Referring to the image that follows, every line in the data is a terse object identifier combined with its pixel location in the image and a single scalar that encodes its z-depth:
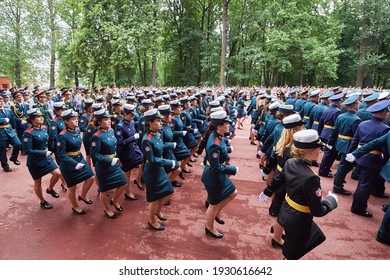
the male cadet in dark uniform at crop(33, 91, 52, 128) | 8.11
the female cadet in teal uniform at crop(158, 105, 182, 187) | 5.18
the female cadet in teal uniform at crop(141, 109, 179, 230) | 4.04
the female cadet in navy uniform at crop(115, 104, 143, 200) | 5.43
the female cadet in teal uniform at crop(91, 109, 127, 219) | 4.45
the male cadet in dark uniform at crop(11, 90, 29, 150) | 8.76
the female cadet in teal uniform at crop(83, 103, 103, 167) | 5.35
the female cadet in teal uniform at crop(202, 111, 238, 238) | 3.81
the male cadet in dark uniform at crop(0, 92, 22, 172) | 7.14
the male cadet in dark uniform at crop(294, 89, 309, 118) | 9.62
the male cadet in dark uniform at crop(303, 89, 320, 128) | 8.74
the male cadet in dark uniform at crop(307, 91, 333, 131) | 8.04
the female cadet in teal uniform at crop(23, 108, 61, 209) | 4.74
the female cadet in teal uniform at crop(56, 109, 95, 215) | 4.54
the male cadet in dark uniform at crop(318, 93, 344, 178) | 6.73
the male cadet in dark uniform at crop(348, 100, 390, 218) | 4.71
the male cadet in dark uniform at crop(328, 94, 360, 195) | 5.71
